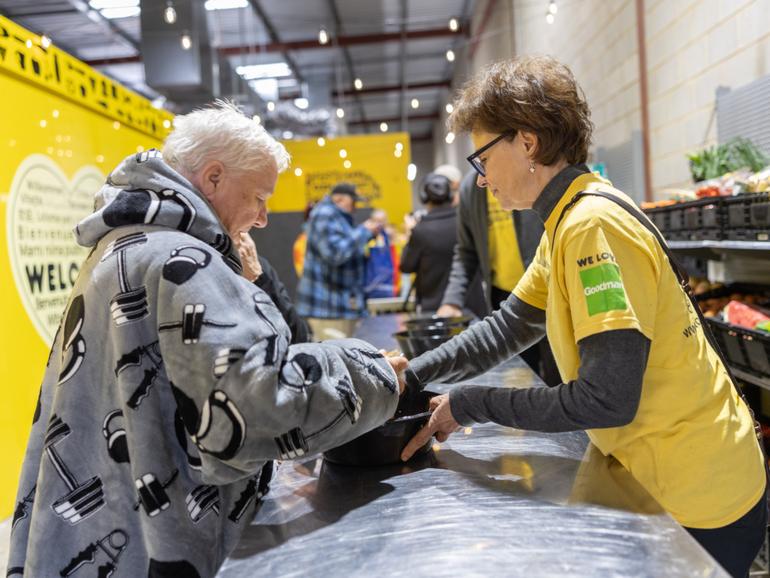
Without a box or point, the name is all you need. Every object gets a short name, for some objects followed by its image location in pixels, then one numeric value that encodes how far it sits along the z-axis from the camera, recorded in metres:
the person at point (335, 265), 5.25
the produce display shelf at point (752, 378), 2.39
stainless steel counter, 0.91
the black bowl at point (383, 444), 1.30
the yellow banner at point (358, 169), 10.65
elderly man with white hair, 1.03
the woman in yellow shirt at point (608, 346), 1.13
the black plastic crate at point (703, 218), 2.73
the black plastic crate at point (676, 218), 3.10
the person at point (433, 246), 4.73
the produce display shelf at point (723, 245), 2.38
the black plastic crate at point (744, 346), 2.39
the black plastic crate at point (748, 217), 2.37
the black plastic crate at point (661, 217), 3.31
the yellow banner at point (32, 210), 3.78
